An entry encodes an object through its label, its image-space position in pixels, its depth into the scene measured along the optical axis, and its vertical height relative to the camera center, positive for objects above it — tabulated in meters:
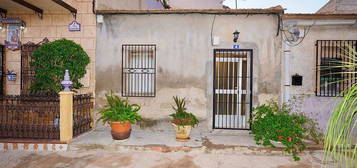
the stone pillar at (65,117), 4.87 -0.83
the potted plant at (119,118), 5.05 -0.87
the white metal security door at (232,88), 6.10 -0.16
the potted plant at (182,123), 5.10 -0.99
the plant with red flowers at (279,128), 4.62 -1.04
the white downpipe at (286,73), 5.67 +0.28
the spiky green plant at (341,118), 1.37 -0.23
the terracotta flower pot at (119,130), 5.05 -1.16
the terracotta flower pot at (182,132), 5.12 -1.21
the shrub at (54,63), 5.11 +0.44
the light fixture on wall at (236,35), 5.69 +1.30
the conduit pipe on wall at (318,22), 5.41 +1.60
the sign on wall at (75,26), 6.12 +1.61
